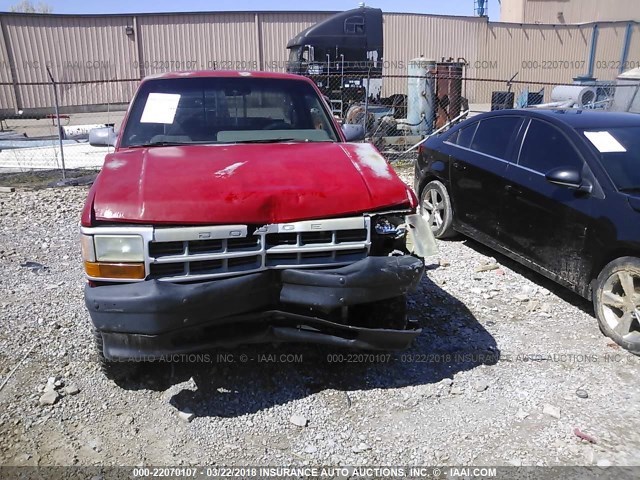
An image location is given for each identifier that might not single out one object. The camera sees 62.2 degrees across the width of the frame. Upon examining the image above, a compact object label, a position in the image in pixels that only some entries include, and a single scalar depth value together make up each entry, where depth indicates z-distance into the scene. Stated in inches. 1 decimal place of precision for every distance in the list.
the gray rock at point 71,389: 129.4
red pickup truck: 107.7
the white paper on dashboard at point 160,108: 157.5
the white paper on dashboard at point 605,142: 165.9
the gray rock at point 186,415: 120.3
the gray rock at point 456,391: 131.0
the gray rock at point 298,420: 119.1
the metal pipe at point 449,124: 429.0
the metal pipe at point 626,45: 1146.0
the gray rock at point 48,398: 125.4
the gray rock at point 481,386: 132.3
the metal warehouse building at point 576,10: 1363.2
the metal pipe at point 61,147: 363.3
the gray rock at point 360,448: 111.4
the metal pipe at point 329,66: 535.3
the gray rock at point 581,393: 129.4
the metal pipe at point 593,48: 1136.8
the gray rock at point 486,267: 209.8
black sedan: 148.5
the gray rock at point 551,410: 121.9
